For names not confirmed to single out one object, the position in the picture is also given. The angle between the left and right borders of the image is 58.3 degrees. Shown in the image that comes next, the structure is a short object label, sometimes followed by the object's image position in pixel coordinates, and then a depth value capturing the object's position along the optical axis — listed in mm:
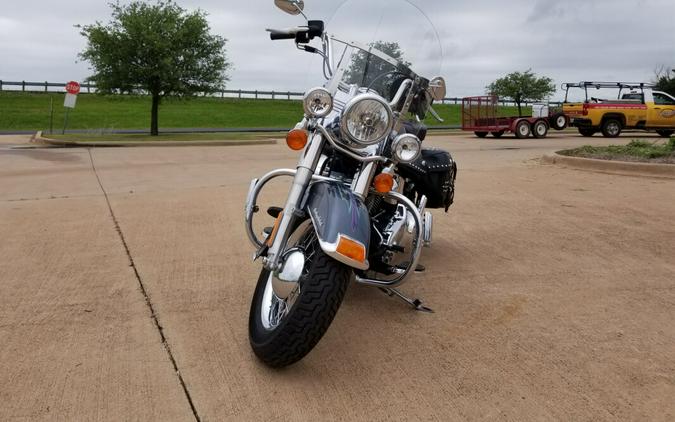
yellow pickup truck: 20797
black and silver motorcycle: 2682
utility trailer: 20469
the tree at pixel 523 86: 38531
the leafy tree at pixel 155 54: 21219
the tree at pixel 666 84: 36362
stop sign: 21328
